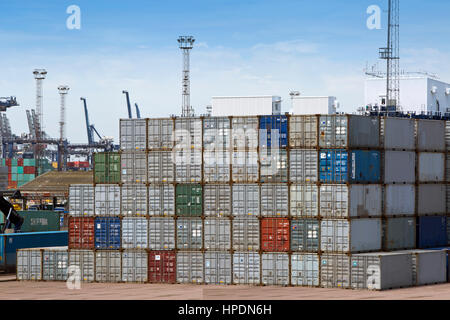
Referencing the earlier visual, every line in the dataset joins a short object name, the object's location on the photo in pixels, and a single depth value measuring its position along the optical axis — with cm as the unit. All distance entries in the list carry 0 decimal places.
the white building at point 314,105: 9262
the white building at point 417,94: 11688
